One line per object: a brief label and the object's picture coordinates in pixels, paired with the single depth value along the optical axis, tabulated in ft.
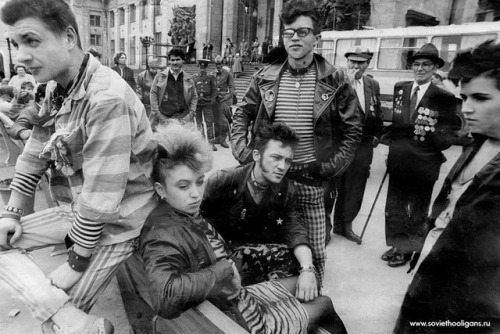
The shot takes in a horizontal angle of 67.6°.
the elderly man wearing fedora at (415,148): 8.64
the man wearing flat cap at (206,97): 25.99
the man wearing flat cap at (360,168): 12.59
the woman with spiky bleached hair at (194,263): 4.71
